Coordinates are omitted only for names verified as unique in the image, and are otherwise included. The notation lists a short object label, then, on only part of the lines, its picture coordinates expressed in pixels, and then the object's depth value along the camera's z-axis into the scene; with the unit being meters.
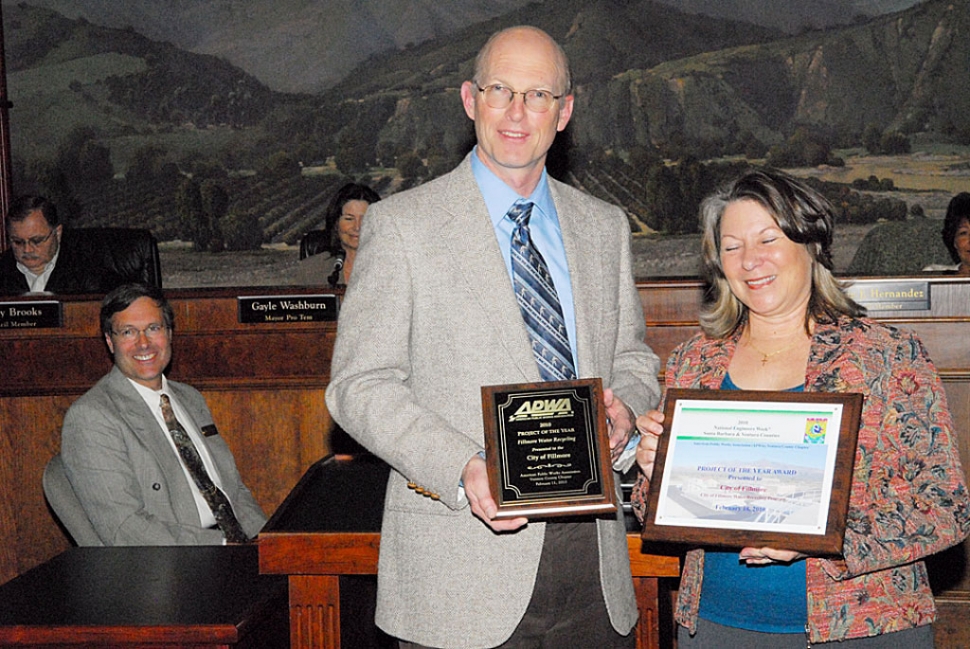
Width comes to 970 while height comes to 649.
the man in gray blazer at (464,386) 1.92
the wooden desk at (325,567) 2.36
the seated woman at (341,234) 5.79
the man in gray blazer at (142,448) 3.50
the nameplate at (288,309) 4.55
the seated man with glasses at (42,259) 5.43
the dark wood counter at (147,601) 2.30
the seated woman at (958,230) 5.38
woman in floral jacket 1.91
